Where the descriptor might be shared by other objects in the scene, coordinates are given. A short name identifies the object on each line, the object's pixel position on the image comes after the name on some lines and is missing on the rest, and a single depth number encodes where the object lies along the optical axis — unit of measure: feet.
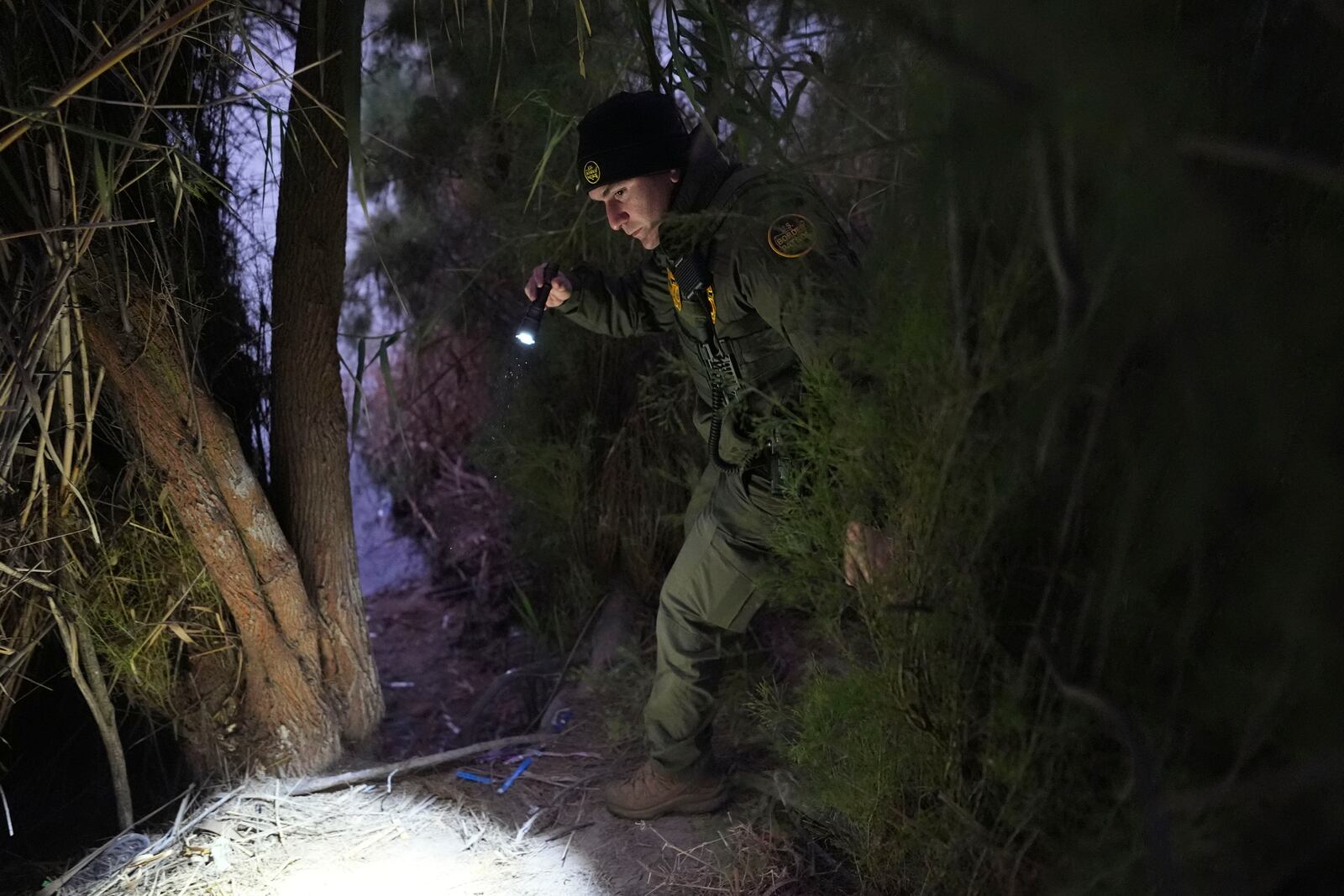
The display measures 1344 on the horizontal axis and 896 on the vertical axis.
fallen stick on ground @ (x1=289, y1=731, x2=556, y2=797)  8.63
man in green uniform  5.99
